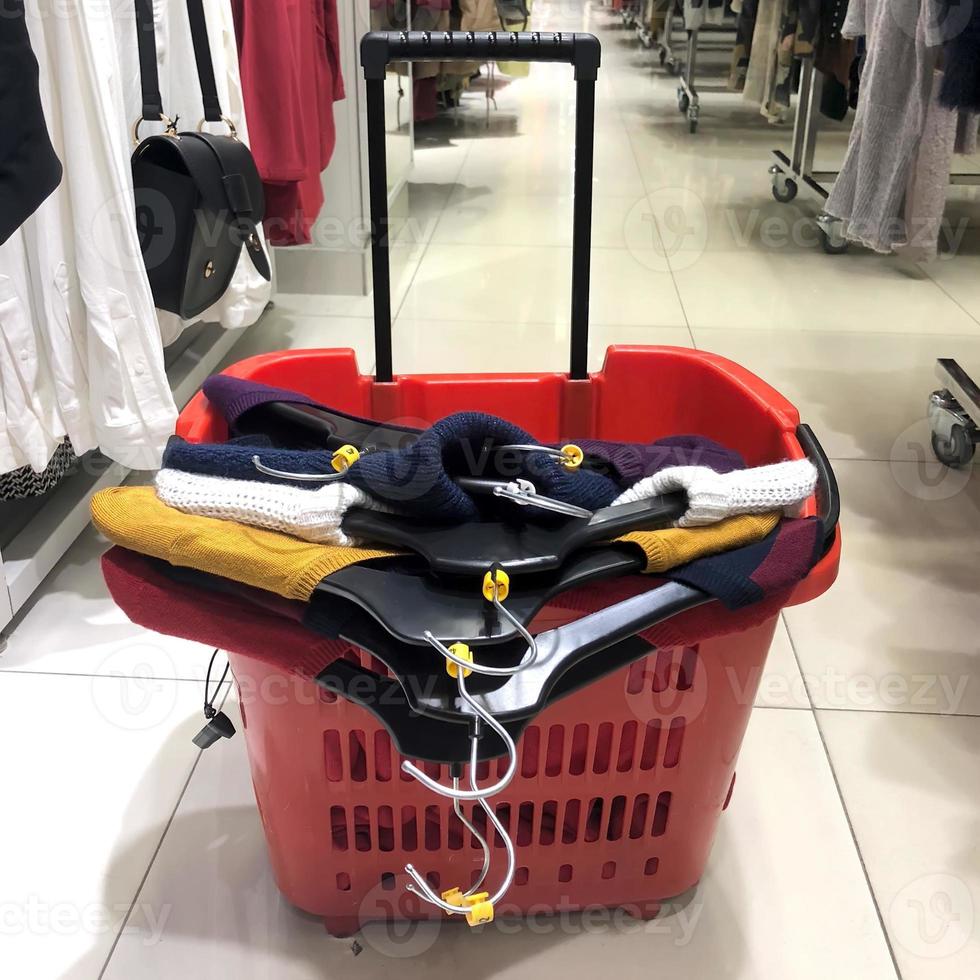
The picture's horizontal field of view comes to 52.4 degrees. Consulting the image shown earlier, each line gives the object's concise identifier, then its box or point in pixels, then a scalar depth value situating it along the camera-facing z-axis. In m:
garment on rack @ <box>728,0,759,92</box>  3.13
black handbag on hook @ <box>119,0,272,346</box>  1.18
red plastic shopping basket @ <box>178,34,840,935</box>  0.67
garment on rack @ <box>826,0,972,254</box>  1.48
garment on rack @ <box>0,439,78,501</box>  1.16
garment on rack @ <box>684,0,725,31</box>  3.95
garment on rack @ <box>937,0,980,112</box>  1.30
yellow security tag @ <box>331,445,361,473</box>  0.65
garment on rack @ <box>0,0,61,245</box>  0.72
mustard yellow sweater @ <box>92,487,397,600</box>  0.55
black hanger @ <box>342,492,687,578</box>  0.56
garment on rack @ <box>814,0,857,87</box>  2.44
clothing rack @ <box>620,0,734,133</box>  4.03
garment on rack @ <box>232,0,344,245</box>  1.45
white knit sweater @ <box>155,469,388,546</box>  0.58
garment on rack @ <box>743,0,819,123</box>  2.55
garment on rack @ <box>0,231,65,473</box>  0.96
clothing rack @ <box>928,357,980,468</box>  1.46
